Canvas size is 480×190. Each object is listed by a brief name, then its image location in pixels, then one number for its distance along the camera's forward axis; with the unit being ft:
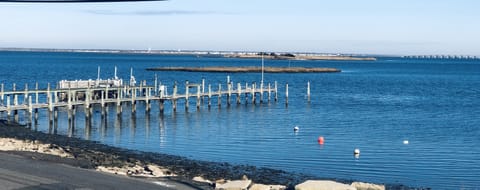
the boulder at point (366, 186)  62.44
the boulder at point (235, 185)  61.11
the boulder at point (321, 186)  57.98
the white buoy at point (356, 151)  101.89
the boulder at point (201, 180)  68.73
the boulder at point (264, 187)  61.87
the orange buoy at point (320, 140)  114.73
